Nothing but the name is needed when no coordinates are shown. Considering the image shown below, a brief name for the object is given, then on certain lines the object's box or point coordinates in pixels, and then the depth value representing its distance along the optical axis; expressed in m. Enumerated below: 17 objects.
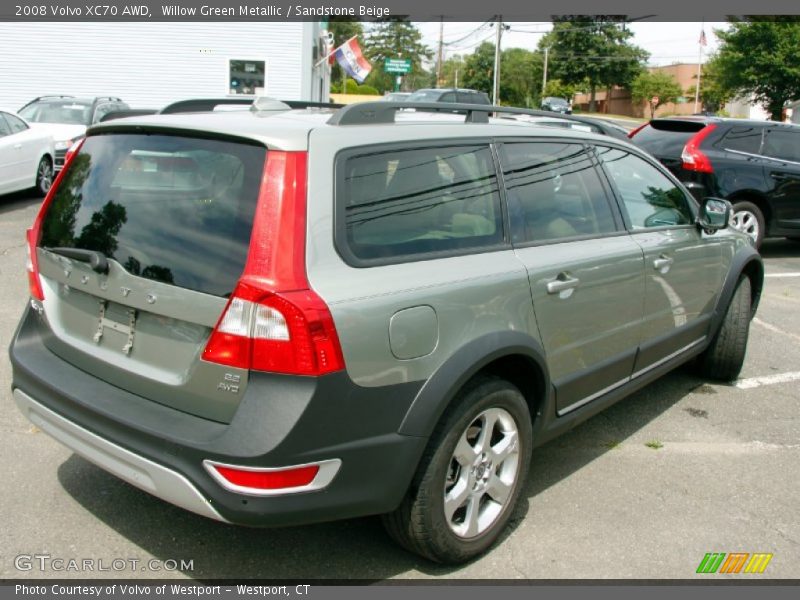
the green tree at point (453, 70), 103.75
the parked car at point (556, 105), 48.40
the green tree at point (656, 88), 71.12
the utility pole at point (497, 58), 45.36
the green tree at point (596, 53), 81.81
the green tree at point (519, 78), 81.81
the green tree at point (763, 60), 40.03
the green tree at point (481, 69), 85.69
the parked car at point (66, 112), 14.07
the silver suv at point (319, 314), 2.52
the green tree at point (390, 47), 89.38
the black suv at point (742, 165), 9.70
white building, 22.94
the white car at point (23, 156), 11.49
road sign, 48.03
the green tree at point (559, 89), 80.56
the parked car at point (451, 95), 22.38
